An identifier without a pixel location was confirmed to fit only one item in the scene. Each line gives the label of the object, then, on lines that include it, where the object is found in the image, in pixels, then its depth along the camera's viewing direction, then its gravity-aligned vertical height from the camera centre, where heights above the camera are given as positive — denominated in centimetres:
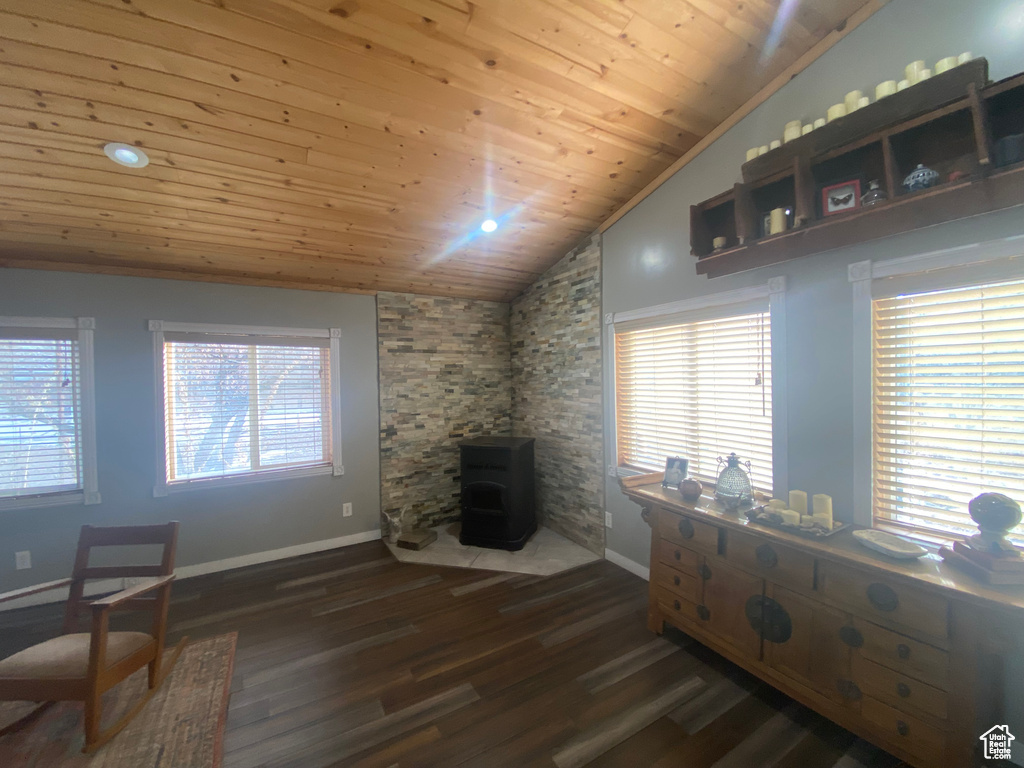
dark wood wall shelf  132 +87
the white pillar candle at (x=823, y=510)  173 -61
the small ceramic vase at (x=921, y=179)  146 +70
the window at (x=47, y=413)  267 -15
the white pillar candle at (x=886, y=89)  165 +118
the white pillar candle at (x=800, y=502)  183 -59
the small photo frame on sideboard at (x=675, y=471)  239 -57
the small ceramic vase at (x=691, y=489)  216 -62
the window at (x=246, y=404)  311 -15
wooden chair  160 -113
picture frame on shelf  170 +76
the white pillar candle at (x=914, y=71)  156 +119
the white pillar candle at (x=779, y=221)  189 +72
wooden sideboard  129 -101
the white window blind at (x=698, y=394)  231 -12
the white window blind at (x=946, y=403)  150 -14
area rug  159 -147
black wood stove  355 -103
